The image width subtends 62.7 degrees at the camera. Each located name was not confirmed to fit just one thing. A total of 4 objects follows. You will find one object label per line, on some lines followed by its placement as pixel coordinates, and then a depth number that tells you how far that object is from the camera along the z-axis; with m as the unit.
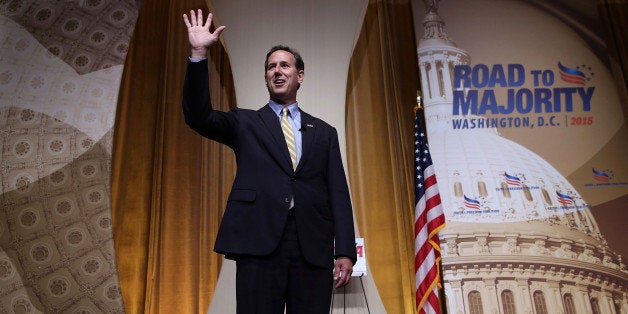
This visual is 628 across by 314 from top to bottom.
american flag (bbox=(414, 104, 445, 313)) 3.20
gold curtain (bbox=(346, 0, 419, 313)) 3.46
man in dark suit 1.54
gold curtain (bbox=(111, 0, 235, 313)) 3.36
